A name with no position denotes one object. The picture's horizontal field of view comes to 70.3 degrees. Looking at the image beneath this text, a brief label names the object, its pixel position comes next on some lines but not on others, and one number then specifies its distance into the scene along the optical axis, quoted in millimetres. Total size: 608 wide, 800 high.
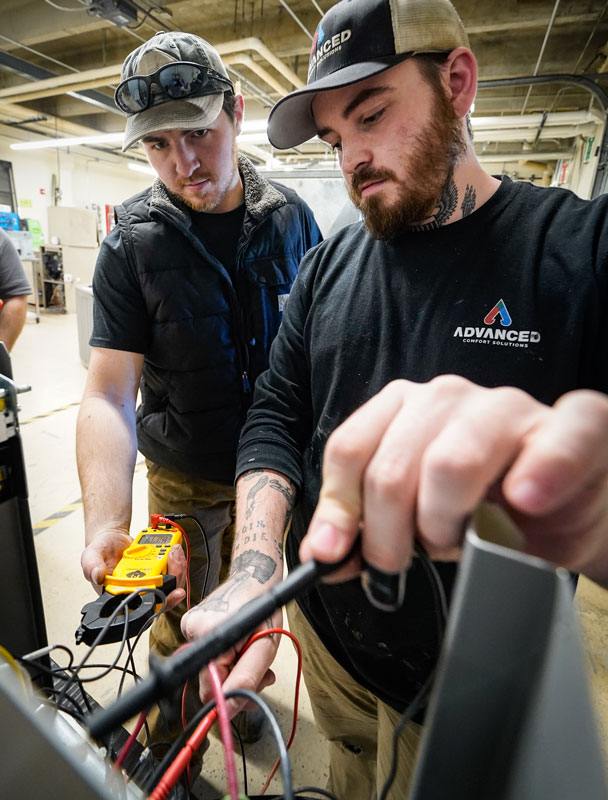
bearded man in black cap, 626
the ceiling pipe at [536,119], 4465
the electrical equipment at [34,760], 200
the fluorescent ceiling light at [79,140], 5421
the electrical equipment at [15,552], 885
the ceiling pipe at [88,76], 3559
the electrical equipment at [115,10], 3051
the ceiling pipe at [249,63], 3811
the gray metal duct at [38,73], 4289
